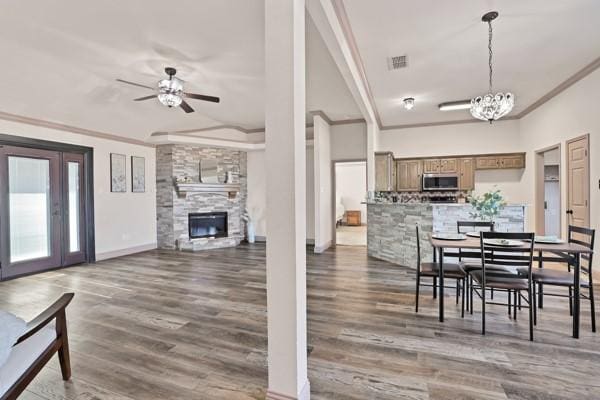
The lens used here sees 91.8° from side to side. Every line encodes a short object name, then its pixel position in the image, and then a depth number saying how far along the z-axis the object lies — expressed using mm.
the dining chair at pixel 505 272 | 2479
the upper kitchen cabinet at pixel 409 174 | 7477
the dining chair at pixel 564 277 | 2599
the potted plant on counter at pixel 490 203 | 2979
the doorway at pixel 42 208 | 4613
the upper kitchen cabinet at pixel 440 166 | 7219
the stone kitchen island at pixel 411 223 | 4293
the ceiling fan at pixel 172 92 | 3945
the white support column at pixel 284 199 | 1649
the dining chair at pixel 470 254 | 3016
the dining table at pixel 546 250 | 2467
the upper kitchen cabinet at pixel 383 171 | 6676
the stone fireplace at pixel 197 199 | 6949
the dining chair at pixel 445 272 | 2965
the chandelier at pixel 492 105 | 3814
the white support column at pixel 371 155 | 6508
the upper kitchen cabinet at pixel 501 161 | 6781
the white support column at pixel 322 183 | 6414
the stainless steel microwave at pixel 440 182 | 7156
